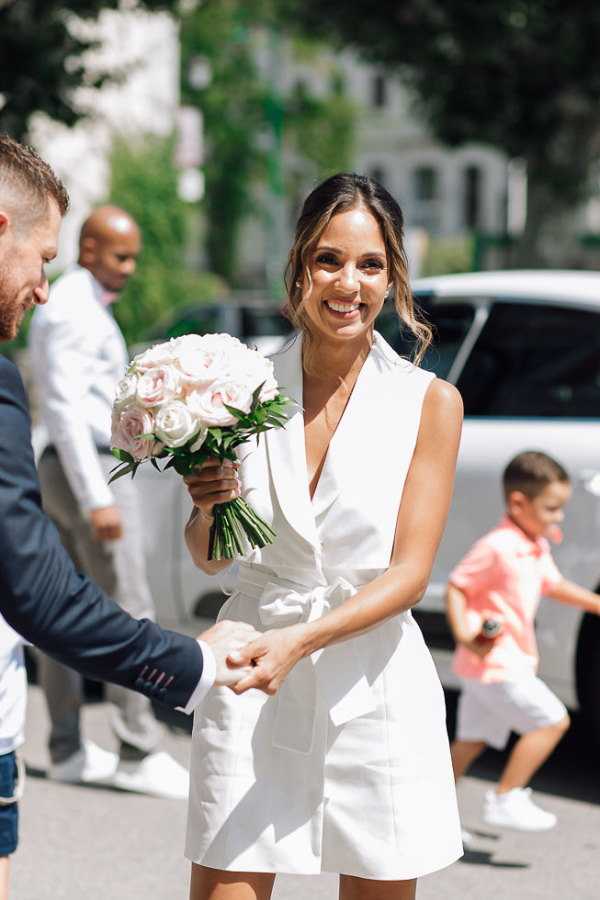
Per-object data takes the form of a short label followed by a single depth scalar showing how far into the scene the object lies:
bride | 3.08
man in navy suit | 2.45
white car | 5.59
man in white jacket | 5.74
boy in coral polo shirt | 5.05
